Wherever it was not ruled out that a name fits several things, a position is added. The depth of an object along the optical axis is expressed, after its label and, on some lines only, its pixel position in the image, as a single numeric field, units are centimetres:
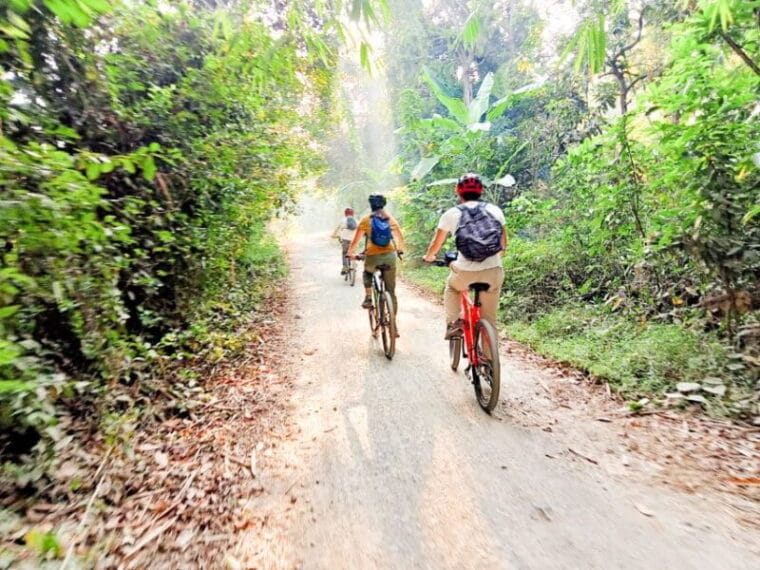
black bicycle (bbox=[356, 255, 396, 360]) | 537
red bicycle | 380
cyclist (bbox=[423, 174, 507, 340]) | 388
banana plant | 1017
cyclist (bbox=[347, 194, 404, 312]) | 550
